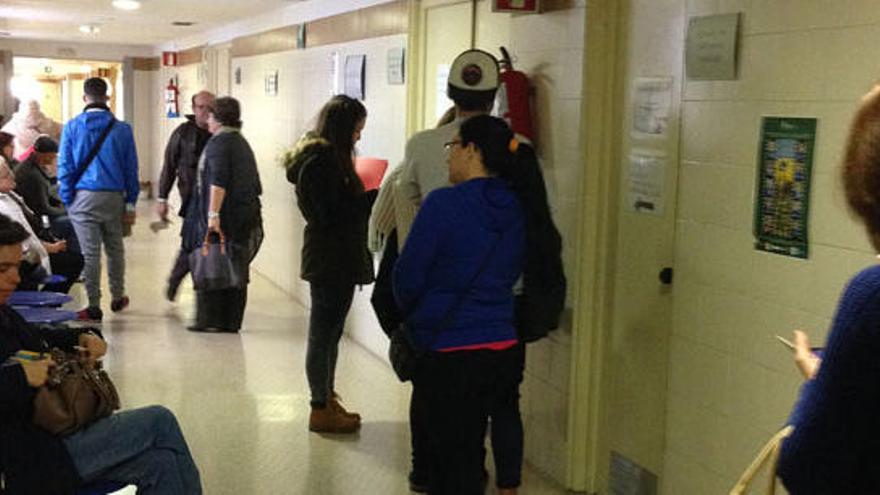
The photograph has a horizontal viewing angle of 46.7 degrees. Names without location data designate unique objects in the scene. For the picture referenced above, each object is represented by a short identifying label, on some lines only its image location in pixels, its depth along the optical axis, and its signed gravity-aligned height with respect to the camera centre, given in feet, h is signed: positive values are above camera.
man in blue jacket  20.95 -1.52
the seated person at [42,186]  21.83 -1.79
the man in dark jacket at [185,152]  22.36 -1.03
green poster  8.77 -0.57
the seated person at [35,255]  15.98 -2.52
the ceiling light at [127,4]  27.61 +2.75
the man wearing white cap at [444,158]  10.75 -0.51
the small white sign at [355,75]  20.01 +0.68
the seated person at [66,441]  8.20 -2.87
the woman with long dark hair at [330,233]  13.50 -1.69
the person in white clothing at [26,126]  25.35 -0.61
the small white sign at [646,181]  10.92 -0.70
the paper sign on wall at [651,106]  10.82 +0.11
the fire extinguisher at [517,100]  12.69 +0.16
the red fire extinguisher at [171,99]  42.27 +0.25
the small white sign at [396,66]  17.85 +0.78
